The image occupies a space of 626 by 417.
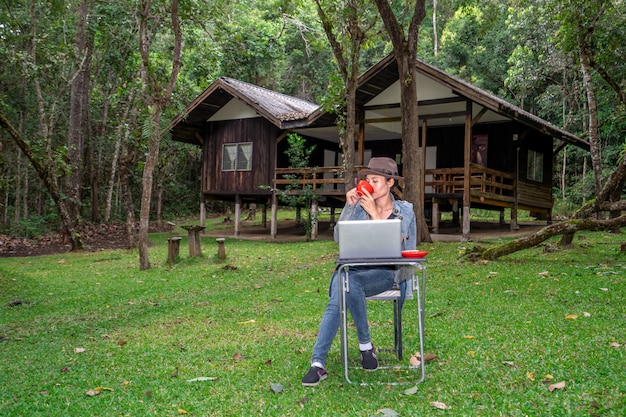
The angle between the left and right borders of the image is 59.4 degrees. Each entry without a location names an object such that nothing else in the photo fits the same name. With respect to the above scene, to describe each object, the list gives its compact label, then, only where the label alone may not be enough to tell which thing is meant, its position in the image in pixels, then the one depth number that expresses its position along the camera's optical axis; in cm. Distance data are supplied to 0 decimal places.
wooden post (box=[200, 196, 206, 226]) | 2017
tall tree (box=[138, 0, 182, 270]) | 1043
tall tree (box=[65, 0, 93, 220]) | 1661
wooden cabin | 1549
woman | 394
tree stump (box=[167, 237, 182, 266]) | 1157
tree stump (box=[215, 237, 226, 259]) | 1205
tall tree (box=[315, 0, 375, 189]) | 1219
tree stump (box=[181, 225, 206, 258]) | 1237
